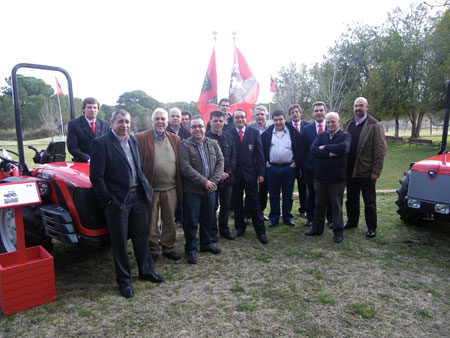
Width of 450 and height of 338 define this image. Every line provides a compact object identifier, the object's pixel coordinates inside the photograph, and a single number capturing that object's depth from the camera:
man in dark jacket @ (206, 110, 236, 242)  4.52
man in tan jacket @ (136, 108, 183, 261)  3.72
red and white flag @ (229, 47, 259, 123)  8.26
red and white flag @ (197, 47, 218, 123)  8.08
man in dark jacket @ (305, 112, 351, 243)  4.61
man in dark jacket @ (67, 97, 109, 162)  4.20
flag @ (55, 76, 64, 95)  7.80
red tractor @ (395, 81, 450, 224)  4.02
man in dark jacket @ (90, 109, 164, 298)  3.03
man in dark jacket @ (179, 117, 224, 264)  3.99
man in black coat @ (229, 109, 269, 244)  4.78
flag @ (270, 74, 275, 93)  18.70
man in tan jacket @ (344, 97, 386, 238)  4.75
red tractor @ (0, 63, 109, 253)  3.24
